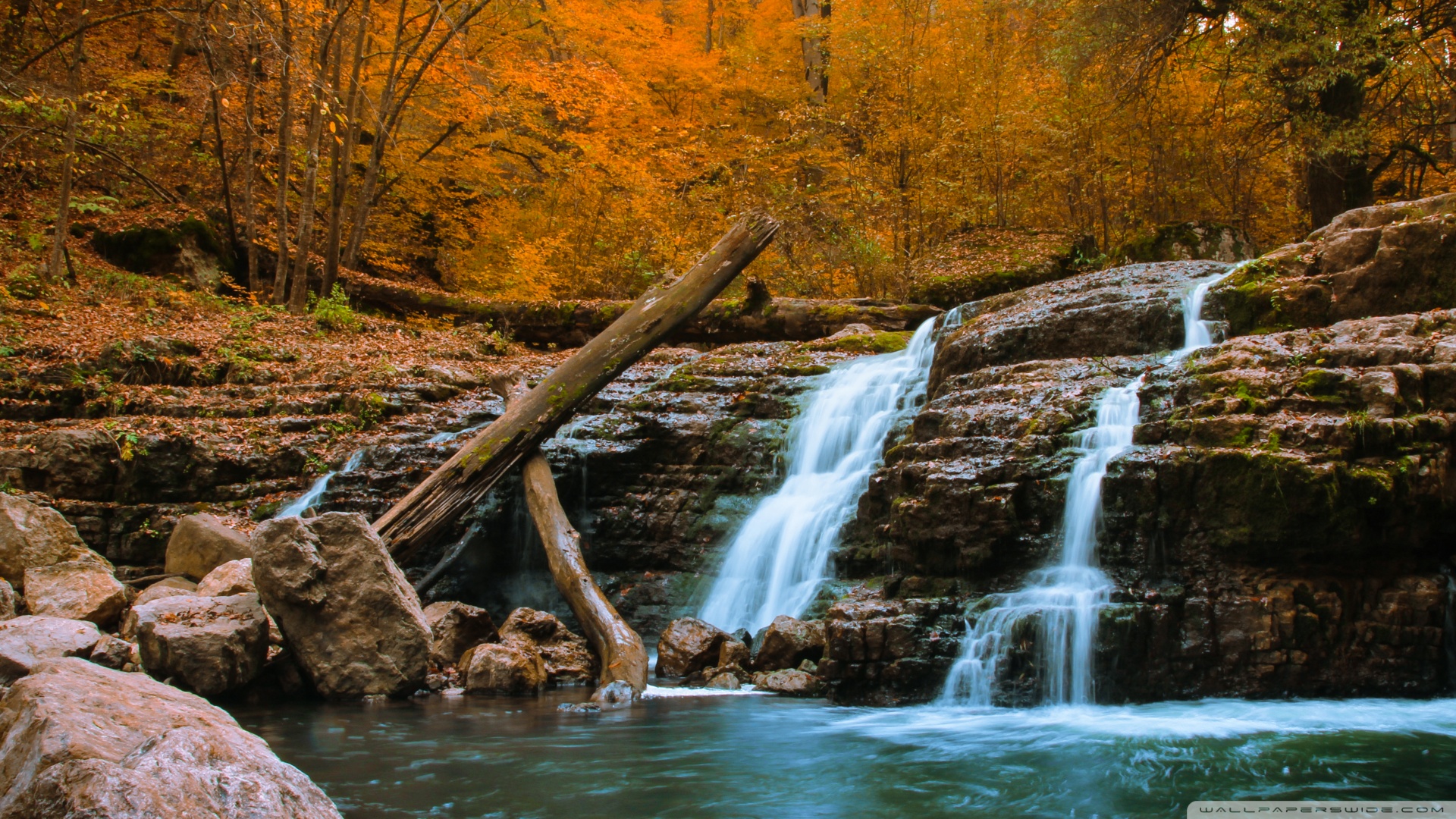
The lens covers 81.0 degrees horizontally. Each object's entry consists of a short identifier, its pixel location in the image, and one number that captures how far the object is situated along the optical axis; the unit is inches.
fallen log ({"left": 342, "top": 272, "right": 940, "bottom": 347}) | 546.3
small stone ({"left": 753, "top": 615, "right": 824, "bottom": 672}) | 265.7
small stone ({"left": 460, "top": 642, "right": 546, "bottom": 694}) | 254.1
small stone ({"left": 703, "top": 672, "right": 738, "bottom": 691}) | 257.0
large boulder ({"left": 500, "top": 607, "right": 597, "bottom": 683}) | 272.8
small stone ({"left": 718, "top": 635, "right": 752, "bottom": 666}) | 272.1
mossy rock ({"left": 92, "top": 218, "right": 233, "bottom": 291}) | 637.9
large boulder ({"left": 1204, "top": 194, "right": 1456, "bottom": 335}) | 302.7
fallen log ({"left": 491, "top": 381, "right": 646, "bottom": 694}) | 253.6
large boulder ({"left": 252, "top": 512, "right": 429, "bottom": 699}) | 234.8
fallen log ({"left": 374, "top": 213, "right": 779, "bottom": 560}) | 315.6
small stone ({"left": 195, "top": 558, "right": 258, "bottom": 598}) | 264.5
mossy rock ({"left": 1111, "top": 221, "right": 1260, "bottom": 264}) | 510.0
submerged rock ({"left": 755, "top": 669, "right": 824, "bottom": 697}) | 248.5
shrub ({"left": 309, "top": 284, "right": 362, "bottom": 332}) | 585.6
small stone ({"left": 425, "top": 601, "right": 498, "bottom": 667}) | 274.8
